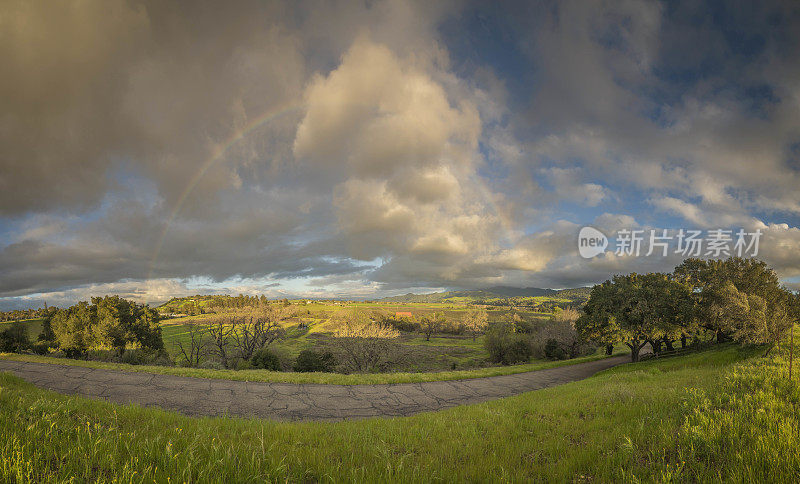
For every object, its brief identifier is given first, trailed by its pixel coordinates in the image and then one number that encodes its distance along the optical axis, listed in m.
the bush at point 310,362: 33.66
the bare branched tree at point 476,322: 112.96
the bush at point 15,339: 44.75
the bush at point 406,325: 115.69
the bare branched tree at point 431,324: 116.56
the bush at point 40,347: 48.47
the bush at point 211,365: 26.62
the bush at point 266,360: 31.70
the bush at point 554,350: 56.00
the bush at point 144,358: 39.61
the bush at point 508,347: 56.44
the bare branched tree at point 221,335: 41.06
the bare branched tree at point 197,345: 41.81
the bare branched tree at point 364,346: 43.75
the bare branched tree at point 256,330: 45.62
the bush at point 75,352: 43.88
